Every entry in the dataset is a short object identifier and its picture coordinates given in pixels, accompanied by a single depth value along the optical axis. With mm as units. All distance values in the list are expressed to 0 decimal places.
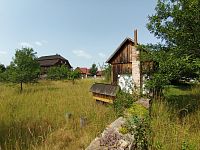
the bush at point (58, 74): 31900
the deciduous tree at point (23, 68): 16546
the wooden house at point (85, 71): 63519
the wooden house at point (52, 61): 45287
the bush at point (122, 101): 5206
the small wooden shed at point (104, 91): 7394
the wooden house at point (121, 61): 11240
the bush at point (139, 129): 3082
